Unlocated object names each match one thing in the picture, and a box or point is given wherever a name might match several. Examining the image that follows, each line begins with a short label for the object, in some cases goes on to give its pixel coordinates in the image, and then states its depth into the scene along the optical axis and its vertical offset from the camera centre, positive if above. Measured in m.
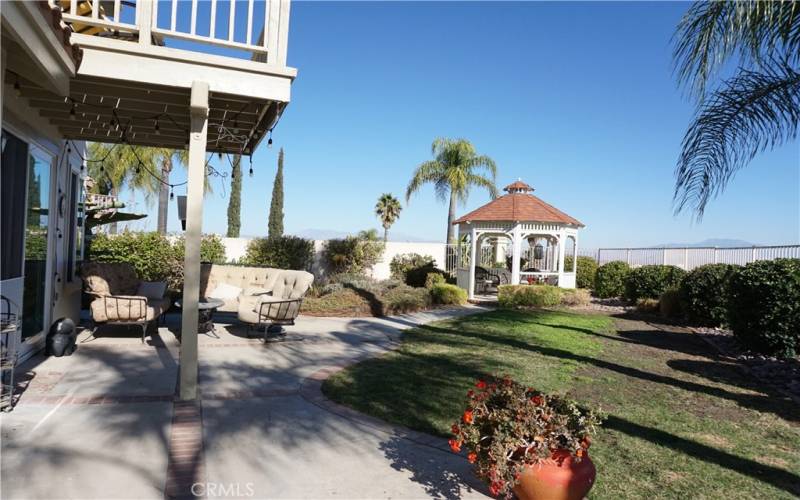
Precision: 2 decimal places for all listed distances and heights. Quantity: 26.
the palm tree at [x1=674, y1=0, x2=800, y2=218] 5.55 +2.15
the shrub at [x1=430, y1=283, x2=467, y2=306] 15.40 -1.40
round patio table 8.36 -1.31
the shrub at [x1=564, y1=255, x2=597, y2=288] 20.95 -0.75
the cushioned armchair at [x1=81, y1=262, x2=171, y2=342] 7.39 -1.03
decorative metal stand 4.42 -1.18
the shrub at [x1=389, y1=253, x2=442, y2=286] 20.03 -0.88
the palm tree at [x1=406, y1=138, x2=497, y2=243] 27.94 +4.07
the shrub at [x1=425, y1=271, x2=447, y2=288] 18.23 -1.14
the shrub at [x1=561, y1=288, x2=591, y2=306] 16.16 -1.37
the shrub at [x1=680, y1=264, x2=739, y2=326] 11.41 -0.78
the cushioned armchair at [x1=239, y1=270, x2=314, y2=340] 8.30 -1.08
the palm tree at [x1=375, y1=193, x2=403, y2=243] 37.00 +2.46
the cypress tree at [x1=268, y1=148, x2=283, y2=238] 39.53 +2.22
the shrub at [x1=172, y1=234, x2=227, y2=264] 17.23 -0.46
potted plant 3.08 -1.17
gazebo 17.64 +0.83
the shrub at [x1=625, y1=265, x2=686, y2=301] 14.78 -0.68
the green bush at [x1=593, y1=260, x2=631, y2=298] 18.09 -0.81
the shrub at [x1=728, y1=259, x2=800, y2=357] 8.05 -0.69
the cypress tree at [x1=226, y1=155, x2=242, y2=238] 38.38 +1.88
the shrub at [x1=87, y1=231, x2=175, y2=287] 14.09 -0.59
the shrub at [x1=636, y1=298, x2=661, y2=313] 14.43 -1.34
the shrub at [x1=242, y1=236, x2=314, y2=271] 19.20 -0.51
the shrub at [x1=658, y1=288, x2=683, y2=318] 13.41 -1.18
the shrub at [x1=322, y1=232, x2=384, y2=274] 20.30 -0.48
